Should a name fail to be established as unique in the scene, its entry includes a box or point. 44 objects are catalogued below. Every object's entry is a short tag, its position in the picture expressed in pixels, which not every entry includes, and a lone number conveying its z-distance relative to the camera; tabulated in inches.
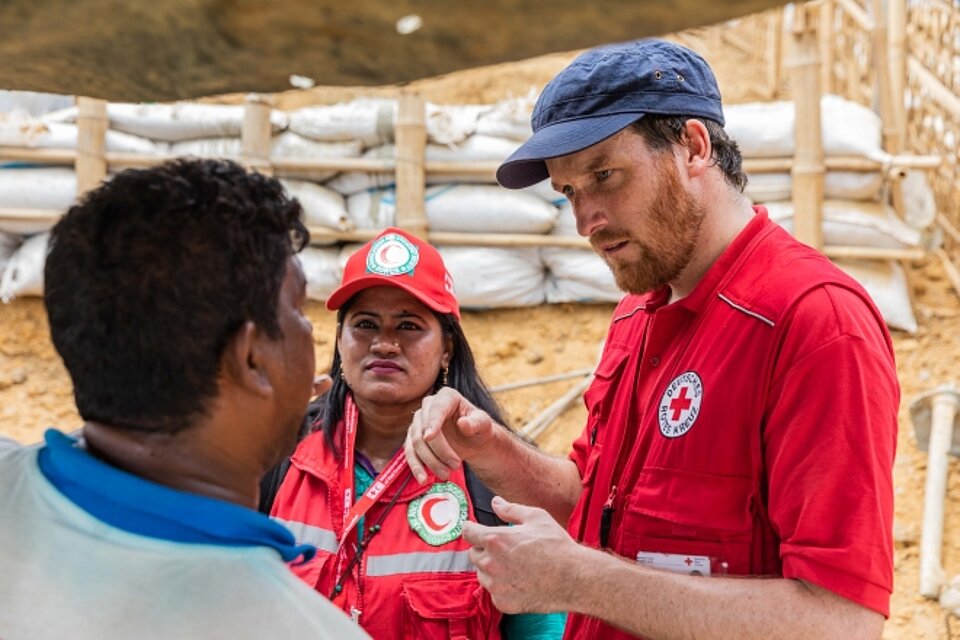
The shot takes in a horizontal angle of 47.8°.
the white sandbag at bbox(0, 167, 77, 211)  263.9
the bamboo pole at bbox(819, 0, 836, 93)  304.2
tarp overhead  35.0
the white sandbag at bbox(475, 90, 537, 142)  253.6
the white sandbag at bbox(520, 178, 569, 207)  253.0
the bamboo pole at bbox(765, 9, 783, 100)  371.0
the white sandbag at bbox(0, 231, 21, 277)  269.4
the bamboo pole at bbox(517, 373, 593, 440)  233.5
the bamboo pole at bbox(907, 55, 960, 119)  256.7
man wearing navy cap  66.9
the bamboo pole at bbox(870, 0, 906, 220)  256.2
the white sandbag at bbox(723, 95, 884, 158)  245.8
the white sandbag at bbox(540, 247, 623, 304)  253.8
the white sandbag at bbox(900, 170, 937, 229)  253.4
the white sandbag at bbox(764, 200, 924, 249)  243.4
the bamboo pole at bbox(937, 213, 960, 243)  263.4
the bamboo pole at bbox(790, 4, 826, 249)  242.7
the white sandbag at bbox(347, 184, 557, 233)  250.1
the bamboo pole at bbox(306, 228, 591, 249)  251.8
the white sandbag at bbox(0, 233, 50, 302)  261.4
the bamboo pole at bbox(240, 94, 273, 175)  258.2
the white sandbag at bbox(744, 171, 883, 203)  246.4
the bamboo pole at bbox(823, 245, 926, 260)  242.7
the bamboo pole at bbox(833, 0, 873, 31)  265.1
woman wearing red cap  95.7
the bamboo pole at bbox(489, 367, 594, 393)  240.8
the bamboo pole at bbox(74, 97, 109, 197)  258.4
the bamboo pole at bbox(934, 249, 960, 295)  261.0
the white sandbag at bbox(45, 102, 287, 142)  261.9
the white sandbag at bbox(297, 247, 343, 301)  255.3
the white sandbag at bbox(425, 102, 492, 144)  255.8
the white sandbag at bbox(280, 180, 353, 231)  255.8
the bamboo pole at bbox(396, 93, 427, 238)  254.7
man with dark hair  43.4
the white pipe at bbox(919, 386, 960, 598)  190.9
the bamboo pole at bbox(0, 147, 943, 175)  242.4
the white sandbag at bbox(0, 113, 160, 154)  261.0
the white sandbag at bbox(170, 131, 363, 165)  261.7
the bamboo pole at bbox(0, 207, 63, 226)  262.5
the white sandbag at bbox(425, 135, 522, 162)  252.8
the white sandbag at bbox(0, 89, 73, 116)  283.0
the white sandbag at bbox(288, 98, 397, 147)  258.5
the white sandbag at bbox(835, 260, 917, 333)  242.7
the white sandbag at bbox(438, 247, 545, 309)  254.2
